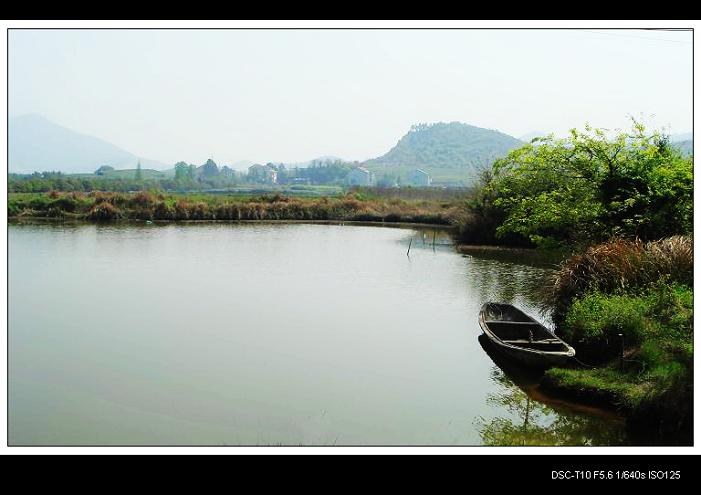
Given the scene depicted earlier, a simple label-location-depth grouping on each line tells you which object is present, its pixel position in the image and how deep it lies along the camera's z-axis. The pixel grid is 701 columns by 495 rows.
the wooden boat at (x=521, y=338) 10.49
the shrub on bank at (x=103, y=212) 44.84
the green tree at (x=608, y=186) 13.69
